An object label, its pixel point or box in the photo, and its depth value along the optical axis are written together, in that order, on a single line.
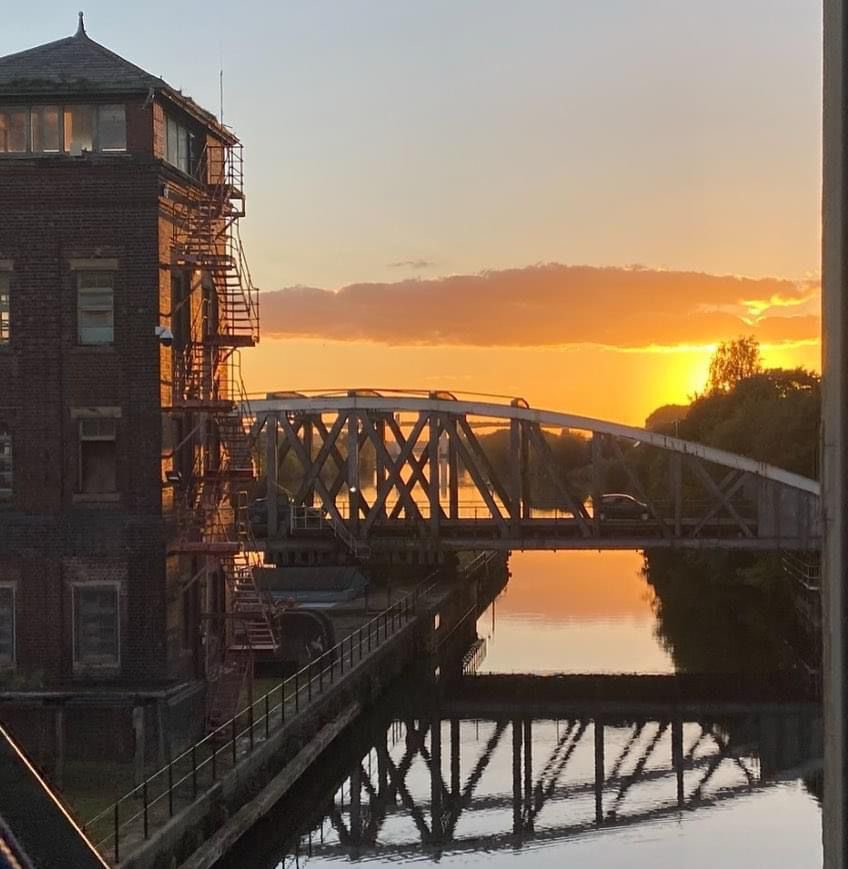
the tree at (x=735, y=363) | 144.12
